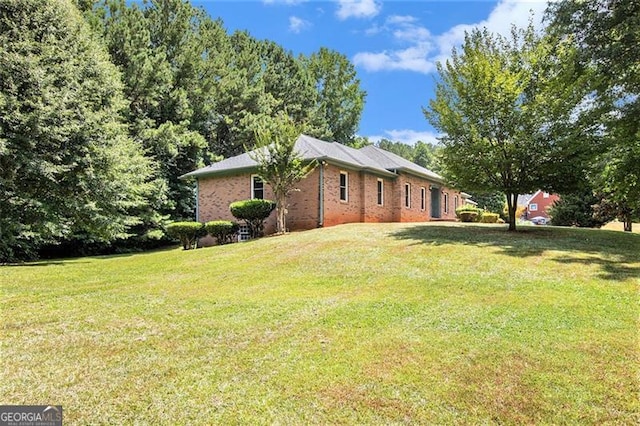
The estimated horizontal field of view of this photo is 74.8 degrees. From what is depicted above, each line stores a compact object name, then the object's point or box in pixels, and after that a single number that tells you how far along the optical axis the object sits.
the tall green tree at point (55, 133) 13.94
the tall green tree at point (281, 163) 16.22
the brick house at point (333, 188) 18.16
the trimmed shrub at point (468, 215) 25.58
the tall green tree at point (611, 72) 12.62
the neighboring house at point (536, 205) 63.47
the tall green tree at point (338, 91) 43.50
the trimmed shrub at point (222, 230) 17.33
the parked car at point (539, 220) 49.69
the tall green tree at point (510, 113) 12.80
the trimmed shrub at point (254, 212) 17.09
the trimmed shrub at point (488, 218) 26.67
